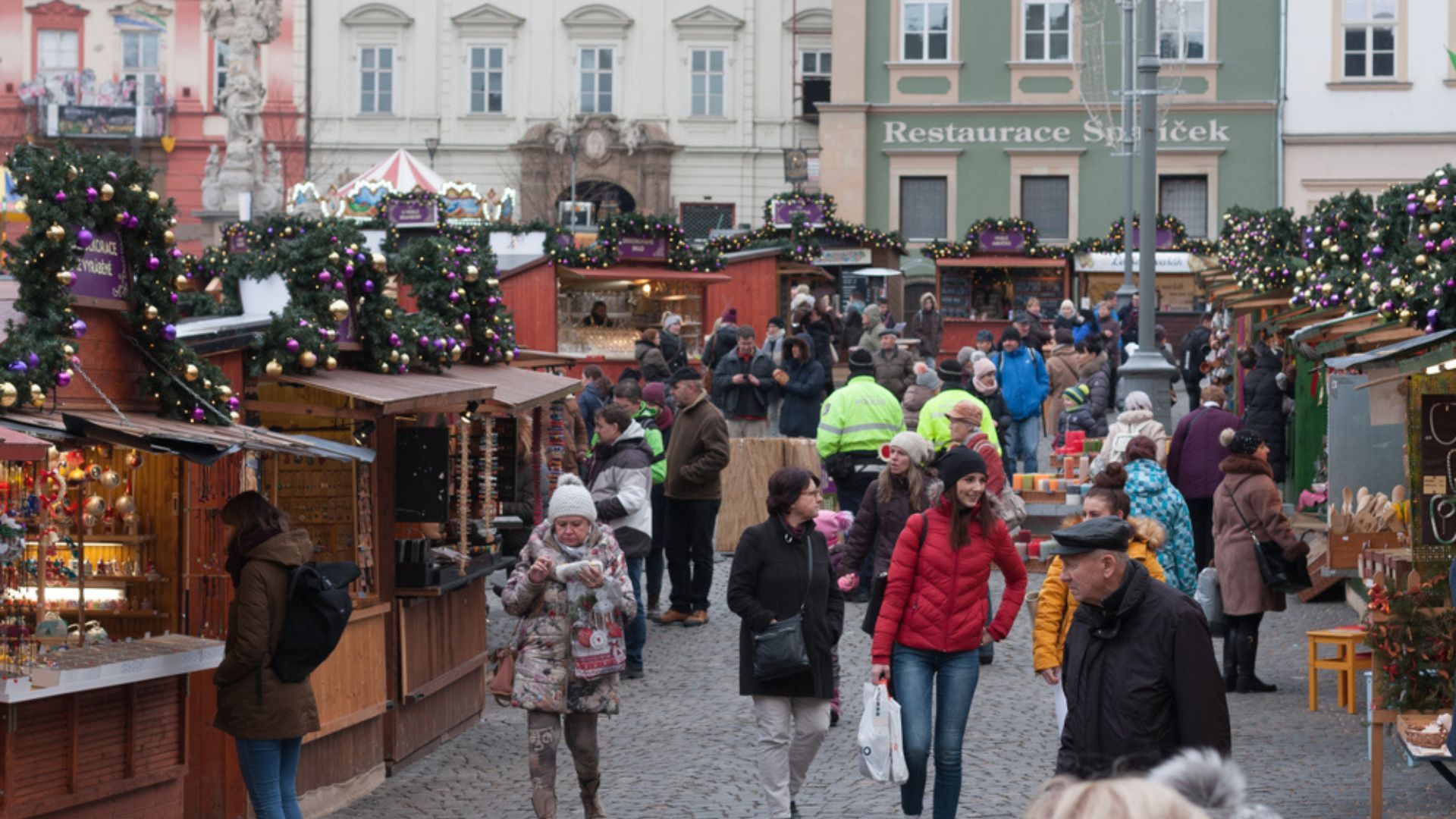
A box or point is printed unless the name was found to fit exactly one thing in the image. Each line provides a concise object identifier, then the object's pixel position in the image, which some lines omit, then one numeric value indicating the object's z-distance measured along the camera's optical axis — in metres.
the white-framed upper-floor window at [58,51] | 58.56
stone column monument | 36.97
